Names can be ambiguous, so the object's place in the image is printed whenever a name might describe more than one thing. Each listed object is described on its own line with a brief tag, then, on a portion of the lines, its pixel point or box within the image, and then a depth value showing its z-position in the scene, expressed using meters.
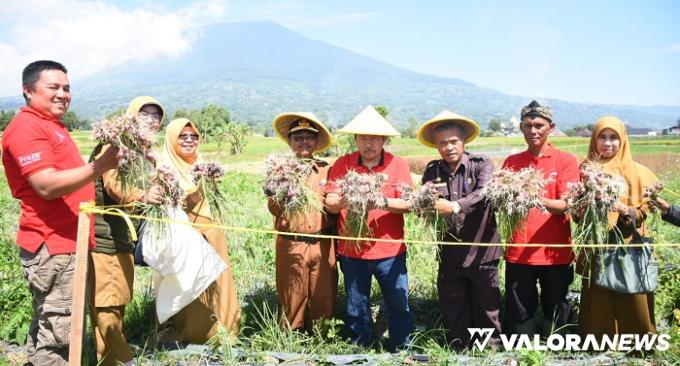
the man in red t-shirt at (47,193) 2.78
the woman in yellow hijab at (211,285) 3.80
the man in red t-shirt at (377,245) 3.68
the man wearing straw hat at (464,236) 3.64
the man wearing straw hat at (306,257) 3.87
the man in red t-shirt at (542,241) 3.58
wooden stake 2.80
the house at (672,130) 83.82
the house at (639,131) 123.47
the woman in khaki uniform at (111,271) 3.28
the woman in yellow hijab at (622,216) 3.54
